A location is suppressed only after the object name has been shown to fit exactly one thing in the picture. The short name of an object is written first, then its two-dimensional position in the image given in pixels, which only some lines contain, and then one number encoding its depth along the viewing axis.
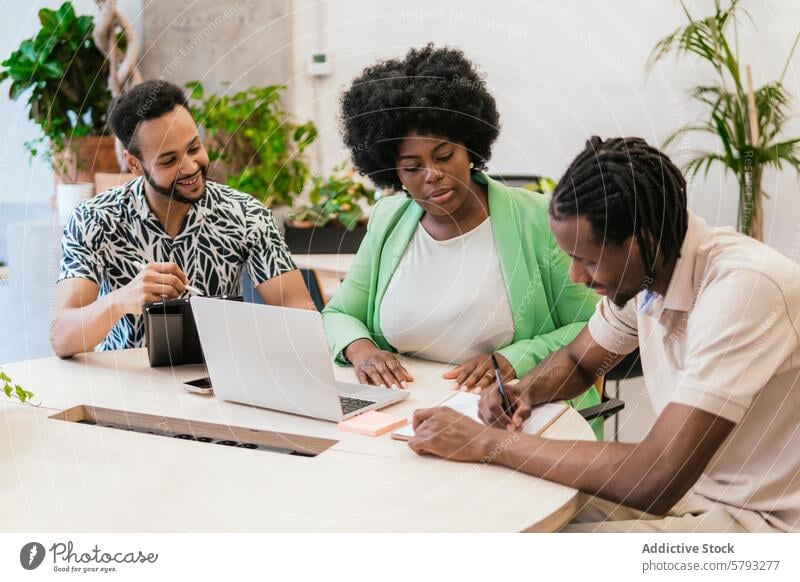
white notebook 1.49
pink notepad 1.50
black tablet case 1.85
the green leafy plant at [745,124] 2.71
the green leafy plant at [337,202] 3.64
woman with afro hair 2.01
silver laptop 1.46
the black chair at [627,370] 2.58
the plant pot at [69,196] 3.68
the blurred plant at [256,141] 3.90
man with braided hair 1.22
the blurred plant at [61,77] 3.82
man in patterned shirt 2.13
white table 1.21
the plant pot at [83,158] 3.85
